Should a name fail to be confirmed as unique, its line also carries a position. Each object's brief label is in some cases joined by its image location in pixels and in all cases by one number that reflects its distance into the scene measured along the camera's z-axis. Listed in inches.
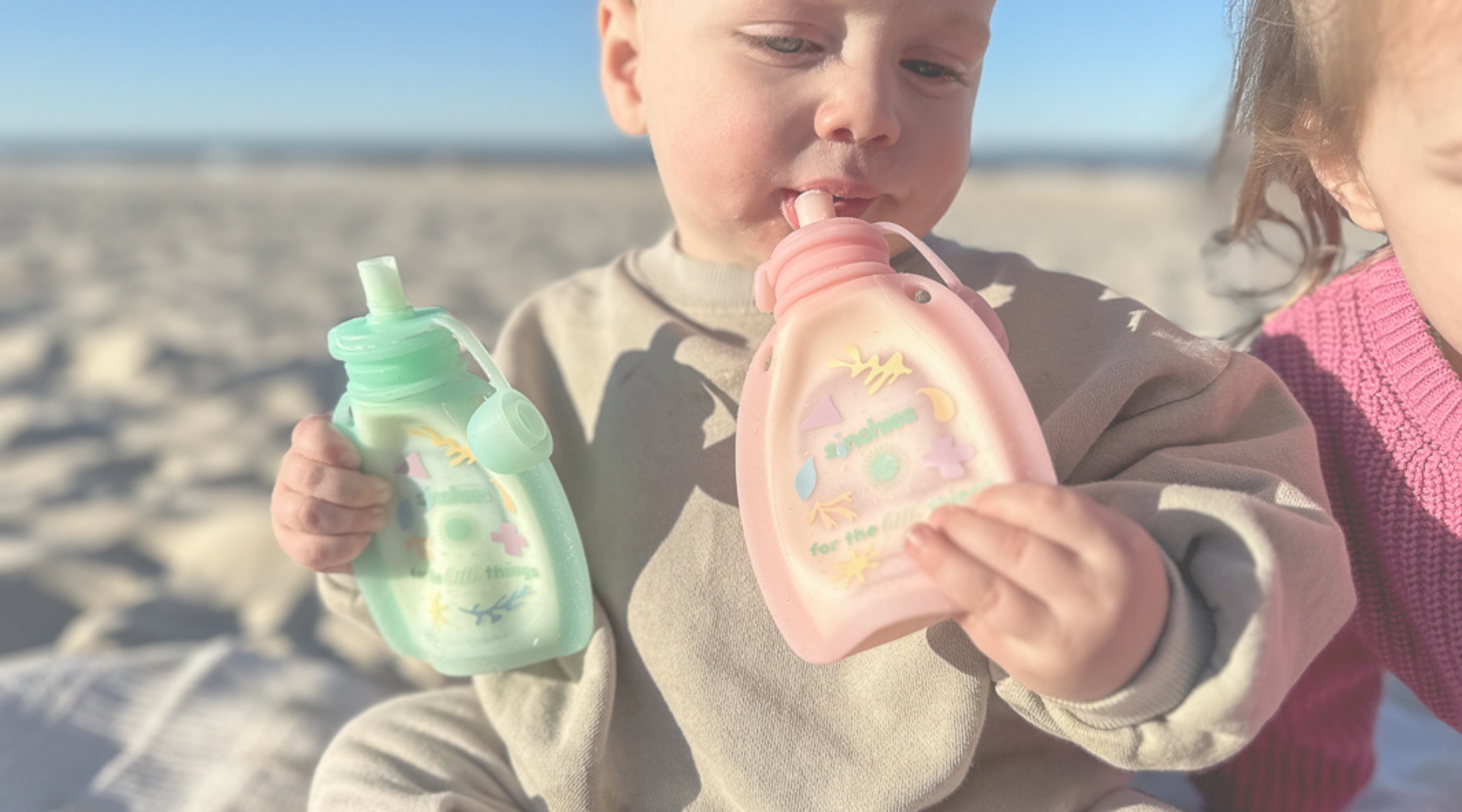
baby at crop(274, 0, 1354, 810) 10.9
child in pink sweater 12.0
